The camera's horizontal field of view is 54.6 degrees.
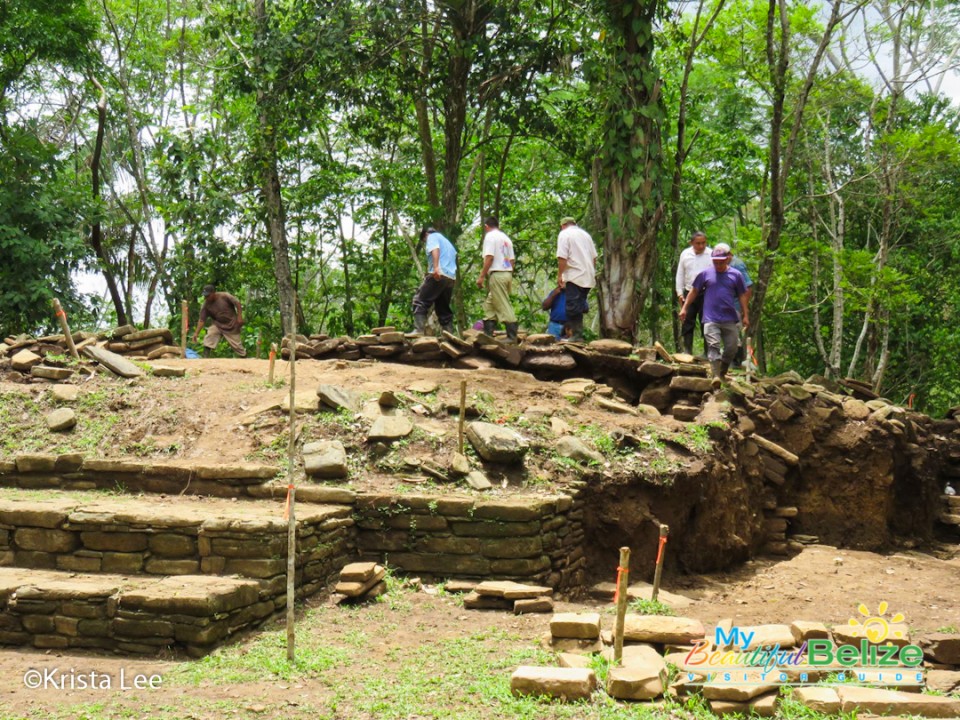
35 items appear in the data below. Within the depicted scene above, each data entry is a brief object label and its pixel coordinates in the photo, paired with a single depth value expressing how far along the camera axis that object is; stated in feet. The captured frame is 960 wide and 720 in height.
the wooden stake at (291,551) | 17.84
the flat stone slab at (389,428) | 26.50
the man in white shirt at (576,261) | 36.14
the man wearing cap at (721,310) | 33.32
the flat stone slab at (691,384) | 33.24
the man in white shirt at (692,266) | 36.58
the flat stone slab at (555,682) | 15.93
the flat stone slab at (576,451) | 26.94
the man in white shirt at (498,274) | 36.96
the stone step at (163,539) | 20.62
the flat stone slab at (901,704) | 15.57
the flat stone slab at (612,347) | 34.99
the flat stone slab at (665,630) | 18.61
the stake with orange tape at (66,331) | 32.38
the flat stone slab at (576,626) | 18.84
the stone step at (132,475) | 24.71
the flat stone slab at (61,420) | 28.43
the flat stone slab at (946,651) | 19.26
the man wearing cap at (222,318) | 43.21
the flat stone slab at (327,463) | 25.13
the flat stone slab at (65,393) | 30.09
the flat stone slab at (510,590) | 22.04
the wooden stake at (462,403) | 25.63
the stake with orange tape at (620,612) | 17.37
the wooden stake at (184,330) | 37.32
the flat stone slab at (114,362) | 32.09
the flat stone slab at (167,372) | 32.50
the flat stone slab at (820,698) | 15.61
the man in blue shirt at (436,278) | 36.11
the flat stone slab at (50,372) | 32.12
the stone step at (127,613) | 18.38
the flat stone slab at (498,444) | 25.64
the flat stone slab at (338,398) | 28.19
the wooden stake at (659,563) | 21.39
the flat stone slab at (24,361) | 32.78
